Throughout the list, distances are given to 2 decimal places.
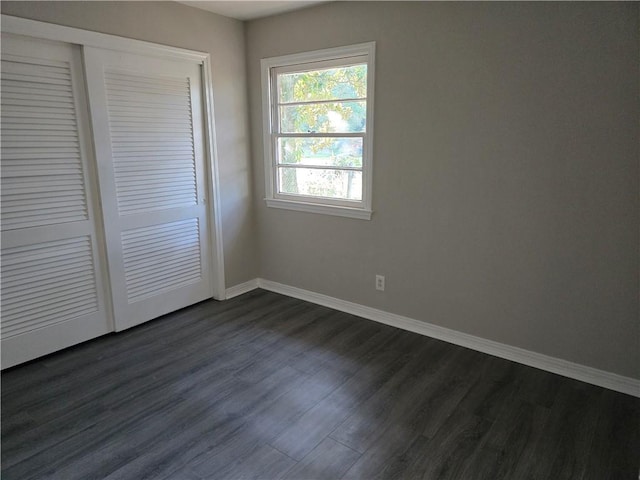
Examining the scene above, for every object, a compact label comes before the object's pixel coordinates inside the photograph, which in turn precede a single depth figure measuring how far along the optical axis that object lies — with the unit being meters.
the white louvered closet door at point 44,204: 2.34
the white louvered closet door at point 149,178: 2.76
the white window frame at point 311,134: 2.93
